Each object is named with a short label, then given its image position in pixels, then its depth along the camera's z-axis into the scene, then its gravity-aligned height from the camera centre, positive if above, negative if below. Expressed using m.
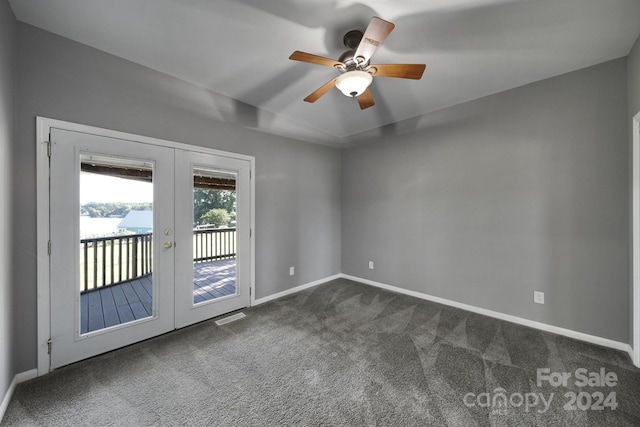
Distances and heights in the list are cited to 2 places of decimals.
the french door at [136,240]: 1.97 -0.28
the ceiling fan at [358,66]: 1.65 +1.10
